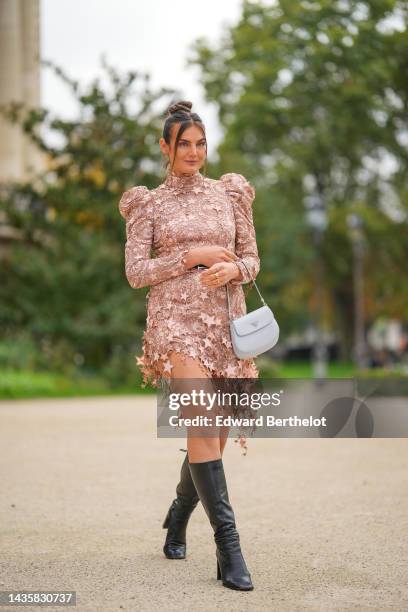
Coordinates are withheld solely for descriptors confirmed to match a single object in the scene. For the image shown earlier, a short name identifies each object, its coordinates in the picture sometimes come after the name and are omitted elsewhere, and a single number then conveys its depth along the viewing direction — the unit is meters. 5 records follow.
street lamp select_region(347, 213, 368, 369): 34.35
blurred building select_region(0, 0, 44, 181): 23.12
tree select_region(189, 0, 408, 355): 20.36
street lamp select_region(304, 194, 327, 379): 23.80
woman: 4.18
